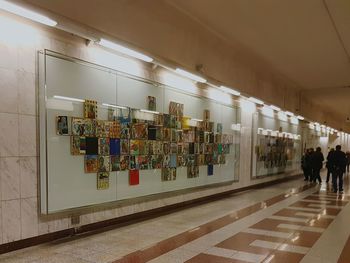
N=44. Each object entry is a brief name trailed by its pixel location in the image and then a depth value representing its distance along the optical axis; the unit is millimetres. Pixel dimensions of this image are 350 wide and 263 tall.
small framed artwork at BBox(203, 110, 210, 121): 8752
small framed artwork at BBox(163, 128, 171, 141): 7121
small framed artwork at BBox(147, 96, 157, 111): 6724
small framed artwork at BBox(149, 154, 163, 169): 6781
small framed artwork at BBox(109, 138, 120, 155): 5770
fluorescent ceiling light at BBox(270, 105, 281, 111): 11893
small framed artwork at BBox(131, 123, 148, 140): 6270
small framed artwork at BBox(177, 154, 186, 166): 7665
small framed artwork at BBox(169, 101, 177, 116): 7363
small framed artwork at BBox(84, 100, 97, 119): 5340
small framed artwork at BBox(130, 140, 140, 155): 6237
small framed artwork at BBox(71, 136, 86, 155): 5125
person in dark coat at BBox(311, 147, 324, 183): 13930
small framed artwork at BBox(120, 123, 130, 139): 6004
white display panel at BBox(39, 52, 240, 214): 4723
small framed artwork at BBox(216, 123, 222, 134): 9375
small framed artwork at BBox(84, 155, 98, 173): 5363
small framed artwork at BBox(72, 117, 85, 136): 5137
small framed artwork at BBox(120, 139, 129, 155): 6008
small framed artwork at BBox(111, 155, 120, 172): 5840
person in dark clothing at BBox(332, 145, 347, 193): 11227
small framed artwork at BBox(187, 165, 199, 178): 8102
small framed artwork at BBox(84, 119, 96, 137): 5316
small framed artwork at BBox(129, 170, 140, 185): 6270
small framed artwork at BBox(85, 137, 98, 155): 5355
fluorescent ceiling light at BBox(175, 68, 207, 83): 6784
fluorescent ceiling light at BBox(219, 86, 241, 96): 8641
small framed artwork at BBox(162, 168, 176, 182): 7191
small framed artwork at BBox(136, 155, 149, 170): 6436
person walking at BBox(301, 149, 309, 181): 14723
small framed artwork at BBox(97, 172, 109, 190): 5602
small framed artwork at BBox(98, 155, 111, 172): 5591
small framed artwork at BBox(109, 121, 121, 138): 5781
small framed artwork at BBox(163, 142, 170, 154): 7148
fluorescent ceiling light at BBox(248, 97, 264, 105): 10254
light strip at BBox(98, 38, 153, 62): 4988
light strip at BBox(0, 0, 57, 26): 3695
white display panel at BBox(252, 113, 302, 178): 12148
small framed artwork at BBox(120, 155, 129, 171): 6031
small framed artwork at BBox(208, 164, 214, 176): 9008
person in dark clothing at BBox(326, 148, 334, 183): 11716
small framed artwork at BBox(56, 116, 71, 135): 4891
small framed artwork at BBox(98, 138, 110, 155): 5562
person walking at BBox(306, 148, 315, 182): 14219
